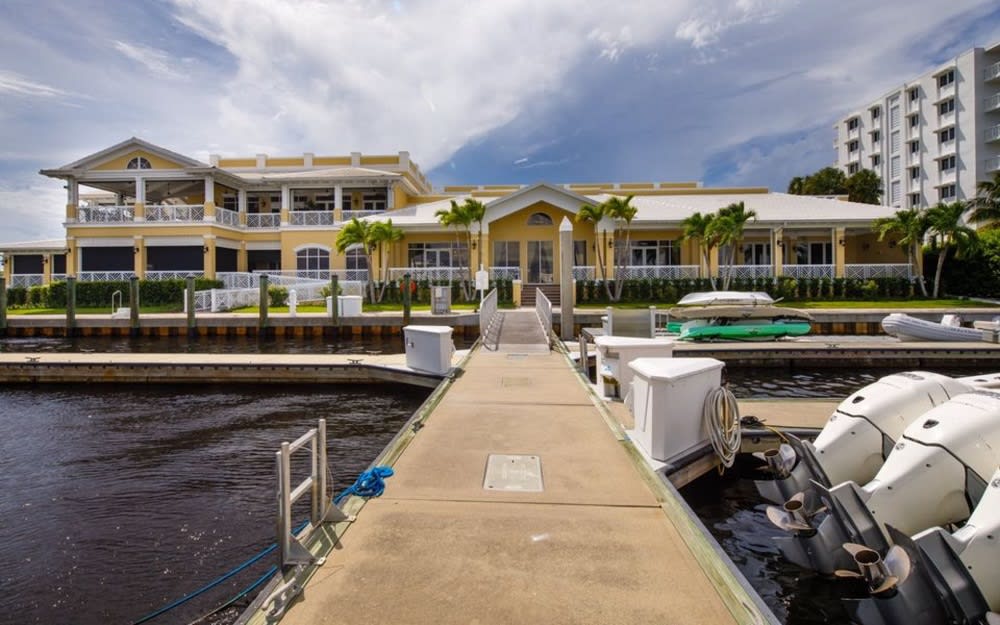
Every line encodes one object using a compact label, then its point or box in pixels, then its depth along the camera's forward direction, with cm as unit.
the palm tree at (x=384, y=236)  2800
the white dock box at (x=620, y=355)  887
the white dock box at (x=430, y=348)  1179
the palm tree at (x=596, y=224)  2816
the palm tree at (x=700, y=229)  2744
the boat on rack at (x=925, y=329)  1780
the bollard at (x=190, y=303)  2203
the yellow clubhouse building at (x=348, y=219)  3016
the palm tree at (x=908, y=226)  2717
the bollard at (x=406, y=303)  2250
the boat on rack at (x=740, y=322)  1853
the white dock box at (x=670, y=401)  595
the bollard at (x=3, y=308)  2338
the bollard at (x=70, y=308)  2322
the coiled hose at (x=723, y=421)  632
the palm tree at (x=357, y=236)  2817
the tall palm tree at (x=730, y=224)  2644
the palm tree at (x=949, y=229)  2731
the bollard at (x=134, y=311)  2290
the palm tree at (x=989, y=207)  3161
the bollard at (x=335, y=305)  2225
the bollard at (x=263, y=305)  2203
